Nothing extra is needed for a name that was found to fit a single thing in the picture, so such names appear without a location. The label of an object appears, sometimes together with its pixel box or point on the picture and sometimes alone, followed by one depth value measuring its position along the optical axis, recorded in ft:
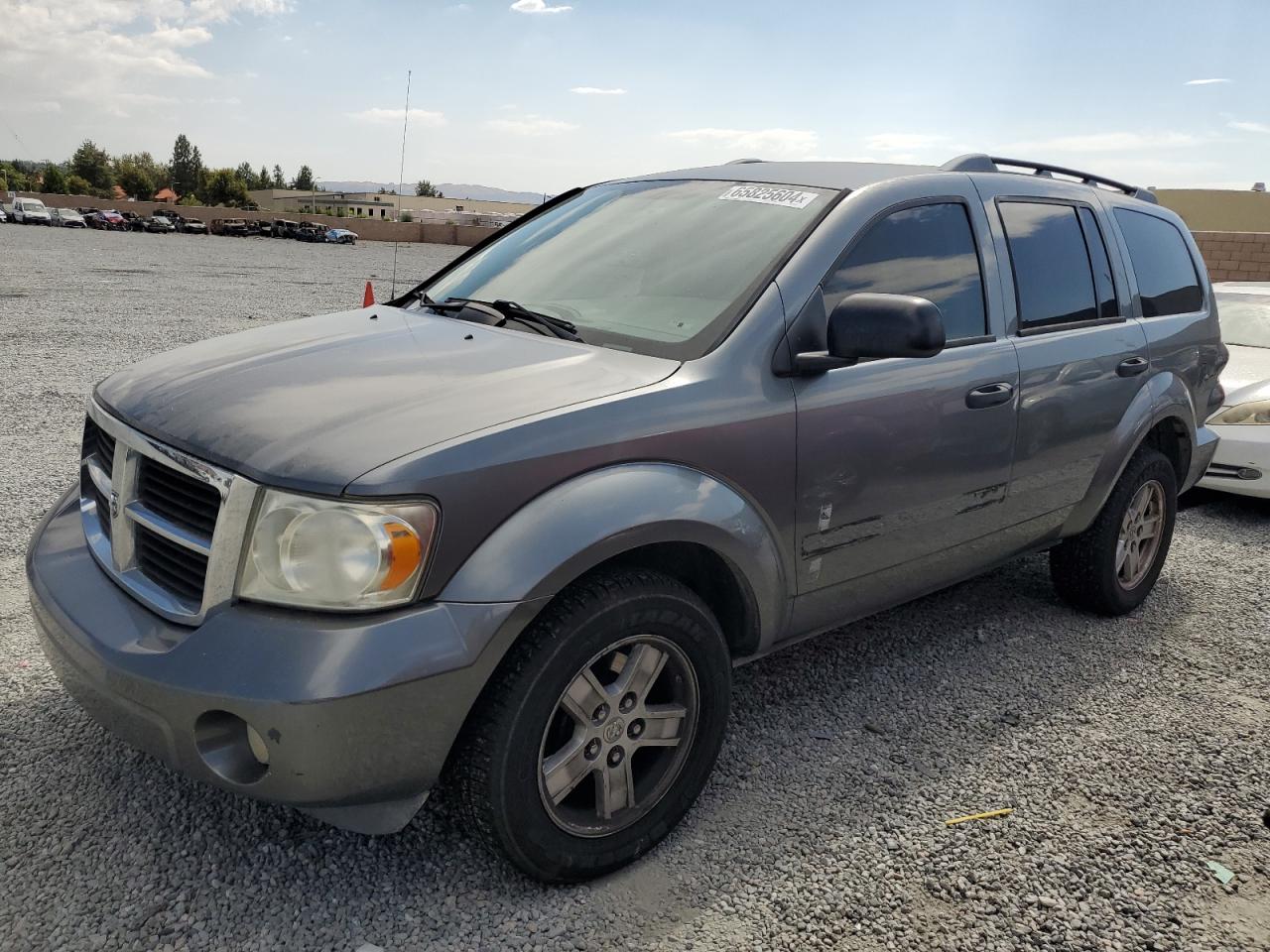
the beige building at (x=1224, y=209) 112.16
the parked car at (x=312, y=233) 179.73
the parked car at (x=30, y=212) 183.21
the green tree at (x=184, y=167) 423.23
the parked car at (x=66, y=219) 187.62
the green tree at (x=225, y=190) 353.51
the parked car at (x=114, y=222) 194.29
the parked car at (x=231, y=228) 192.85
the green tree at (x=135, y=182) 371.97
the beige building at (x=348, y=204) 348.38
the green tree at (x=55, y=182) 339.98
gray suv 7.00
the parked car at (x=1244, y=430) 20.65
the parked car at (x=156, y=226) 191.31
